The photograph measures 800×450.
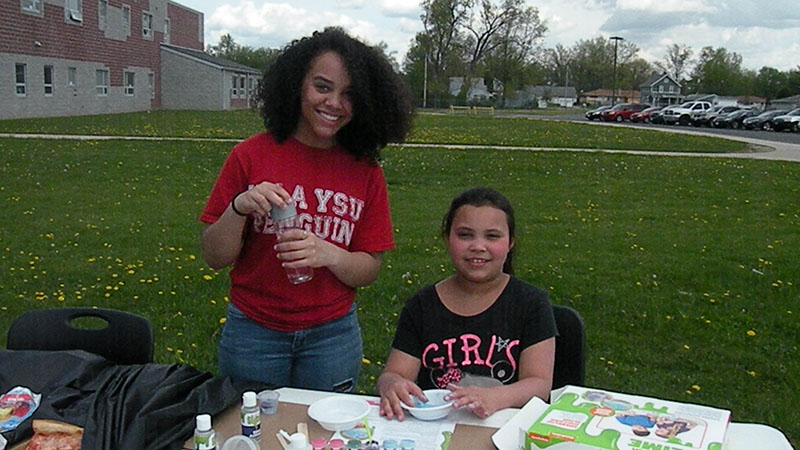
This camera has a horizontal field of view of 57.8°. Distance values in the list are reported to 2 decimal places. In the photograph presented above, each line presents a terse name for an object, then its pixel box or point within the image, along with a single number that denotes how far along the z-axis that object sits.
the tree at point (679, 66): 84.62
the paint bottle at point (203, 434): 1.65
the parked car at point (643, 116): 42.97
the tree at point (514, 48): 63.91
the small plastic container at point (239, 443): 1.72
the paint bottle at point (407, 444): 1.79
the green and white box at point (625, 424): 1.67
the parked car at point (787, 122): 32.41
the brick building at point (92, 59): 25.98
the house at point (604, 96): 91.80
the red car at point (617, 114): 44.50
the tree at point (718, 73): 81.12
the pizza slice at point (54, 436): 1.77
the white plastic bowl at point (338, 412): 1.92
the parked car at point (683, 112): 40.06
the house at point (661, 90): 81.06
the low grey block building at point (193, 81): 40.69
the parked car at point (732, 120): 36.94
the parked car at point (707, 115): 37.94
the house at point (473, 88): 65.12
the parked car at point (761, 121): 34.38
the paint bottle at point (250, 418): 1.79
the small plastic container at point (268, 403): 2.03
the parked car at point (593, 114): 45.53
